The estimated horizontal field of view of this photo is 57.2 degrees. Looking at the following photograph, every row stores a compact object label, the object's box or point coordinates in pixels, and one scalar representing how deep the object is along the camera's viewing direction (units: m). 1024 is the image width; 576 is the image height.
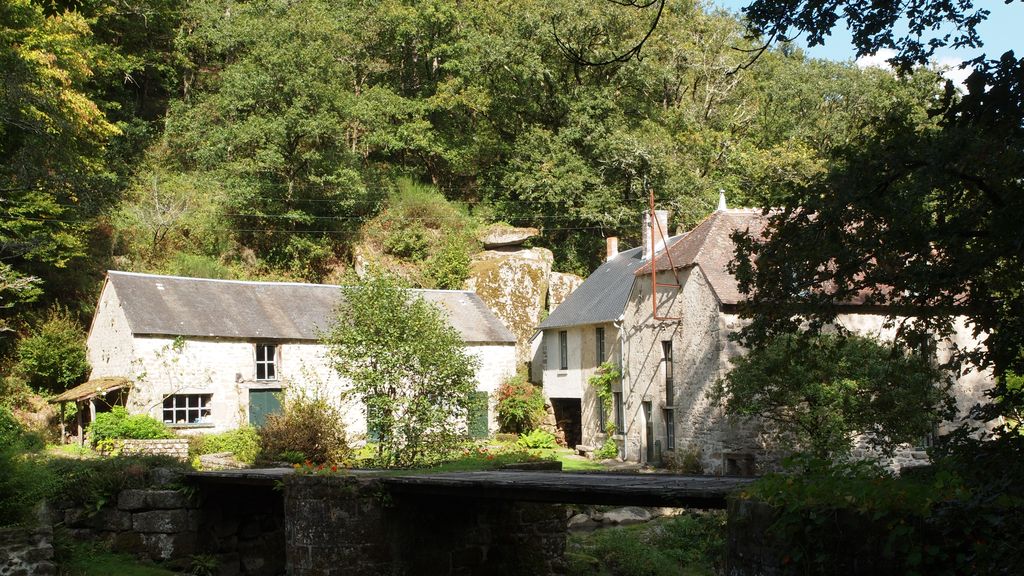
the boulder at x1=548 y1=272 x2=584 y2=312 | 37.62
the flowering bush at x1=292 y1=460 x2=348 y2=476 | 13.12
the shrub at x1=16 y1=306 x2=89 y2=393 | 28.28
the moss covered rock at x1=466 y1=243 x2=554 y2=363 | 36.28
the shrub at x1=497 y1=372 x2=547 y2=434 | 32.06
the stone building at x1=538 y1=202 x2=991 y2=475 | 23.91
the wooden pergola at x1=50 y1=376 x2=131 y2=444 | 25.80
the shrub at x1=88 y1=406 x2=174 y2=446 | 24.95
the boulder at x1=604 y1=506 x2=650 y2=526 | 20.80
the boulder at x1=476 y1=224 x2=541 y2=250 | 40.12
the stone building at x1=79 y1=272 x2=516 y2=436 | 26.36
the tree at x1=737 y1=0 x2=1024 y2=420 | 8.40
